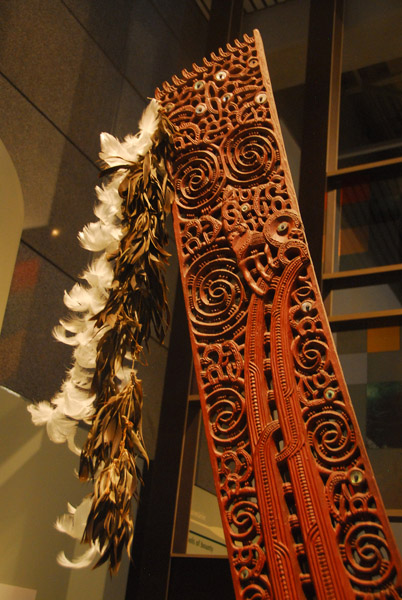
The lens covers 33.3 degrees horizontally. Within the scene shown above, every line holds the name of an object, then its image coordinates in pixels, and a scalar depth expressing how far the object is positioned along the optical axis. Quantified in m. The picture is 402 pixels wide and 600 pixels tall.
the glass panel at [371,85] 3.92
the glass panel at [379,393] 2.98
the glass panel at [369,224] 3.55
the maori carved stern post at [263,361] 1.77
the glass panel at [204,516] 3.44
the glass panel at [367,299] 3.46
